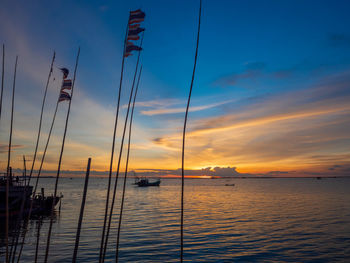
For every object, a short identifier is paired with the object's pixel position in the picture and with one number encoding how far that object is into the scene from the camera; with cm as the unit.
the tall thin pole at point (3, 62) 664
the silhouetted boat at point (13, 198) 2700
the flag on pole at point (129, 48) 772
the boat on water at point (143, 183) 13444
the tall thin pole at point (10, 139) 722
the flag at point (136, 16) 777
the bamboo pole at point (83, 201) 543
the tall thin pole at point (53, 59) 918
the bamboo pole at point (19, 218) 775
